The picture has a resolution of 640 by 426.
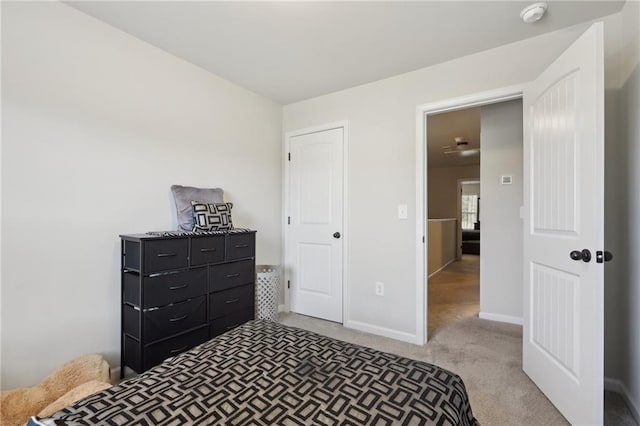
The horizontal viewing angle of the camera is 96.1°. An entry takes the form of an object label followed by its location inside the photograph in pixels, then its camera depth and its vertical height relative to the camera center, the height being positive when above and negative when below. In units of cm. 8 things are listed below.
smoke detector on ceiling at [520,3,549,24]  179 +129
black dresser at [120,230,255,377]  187 -56
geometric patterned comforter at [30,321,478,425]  83 -59
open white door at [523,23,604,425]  145 -8
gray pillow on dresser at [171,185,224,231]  232 +11
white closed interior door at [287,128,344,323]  317 -11
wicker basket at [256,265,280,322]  292 -82
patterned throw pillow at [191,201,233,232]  230 -2
